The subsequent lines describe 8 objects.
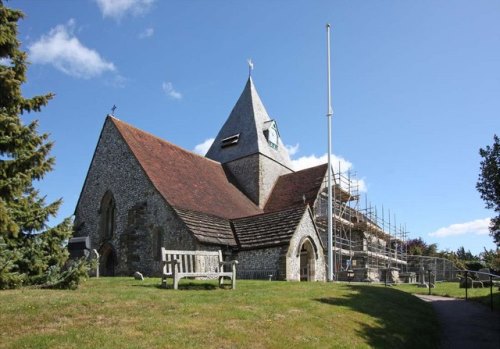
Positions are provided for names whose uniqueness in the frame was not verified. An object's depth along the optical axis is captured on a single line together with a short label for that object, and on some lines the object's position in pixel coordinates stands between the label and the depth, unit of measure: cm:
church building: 2002
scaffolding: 3175
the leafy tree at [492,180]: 1652
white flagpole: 2244
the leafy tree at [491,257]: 3956
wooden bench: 1306
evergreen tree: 1010
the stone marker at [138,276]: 1619
